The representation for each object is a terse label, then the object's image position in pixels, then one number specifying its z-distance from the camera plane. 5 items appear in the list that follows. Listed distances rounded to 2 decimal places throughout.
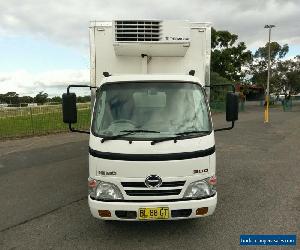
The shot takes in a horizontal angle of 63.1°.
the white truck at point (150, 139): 3.00
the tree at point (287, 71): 45.21
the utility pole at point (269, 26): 27.34
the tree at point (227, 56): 28.21
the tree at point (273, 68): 43.68
